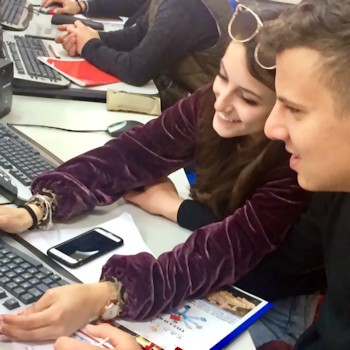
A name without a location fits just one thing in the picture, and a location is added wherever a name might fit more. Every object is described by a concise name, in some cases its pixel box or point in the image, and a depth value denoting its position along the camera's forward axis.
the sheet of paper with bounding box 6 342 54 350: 0.81
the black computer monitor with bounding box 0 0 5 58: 1.68
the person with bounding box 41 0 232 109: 1.74
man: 0.82
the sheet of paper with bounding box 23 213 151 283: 1.00
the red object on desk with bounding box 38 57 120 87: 1.75
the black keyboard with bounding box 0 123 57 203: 1.20
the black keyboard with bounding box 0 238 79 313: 0.87
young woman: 0.93
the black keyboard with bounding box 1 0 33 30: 2.12
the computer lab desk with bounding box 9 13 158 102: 1.64
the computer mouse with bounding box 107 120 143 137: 1.49
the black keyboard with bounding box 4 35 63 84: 1.67
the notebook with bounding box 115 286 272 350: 0.90
